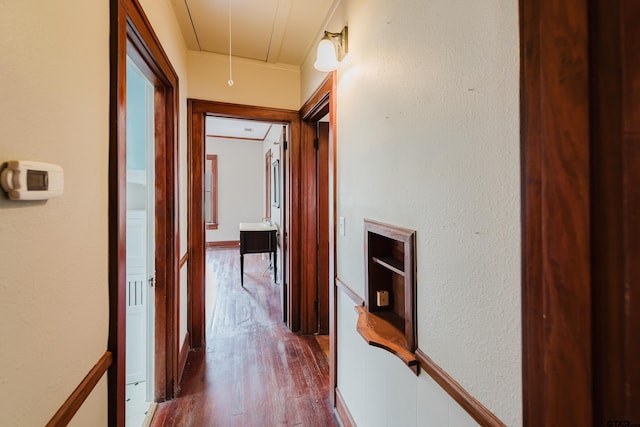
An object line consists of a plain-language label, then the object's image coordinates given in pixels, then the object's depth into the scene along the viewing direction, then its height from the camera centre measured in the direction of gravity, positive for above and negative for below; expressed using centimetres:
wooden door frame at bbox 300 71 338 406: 183 +15
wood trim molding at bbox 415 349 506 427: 69 -50
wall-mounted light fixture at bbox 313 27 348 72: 162 +95
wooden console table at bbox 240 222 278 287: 424 -39
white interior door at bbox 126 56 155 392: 188 -16
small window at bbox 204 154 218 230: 711 +60
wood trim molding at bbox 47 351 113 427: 69 -50
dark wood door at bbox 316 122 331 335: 274 +4
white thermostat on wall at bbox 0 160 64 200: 54 +8
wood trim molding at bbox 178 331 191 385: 208 -113
